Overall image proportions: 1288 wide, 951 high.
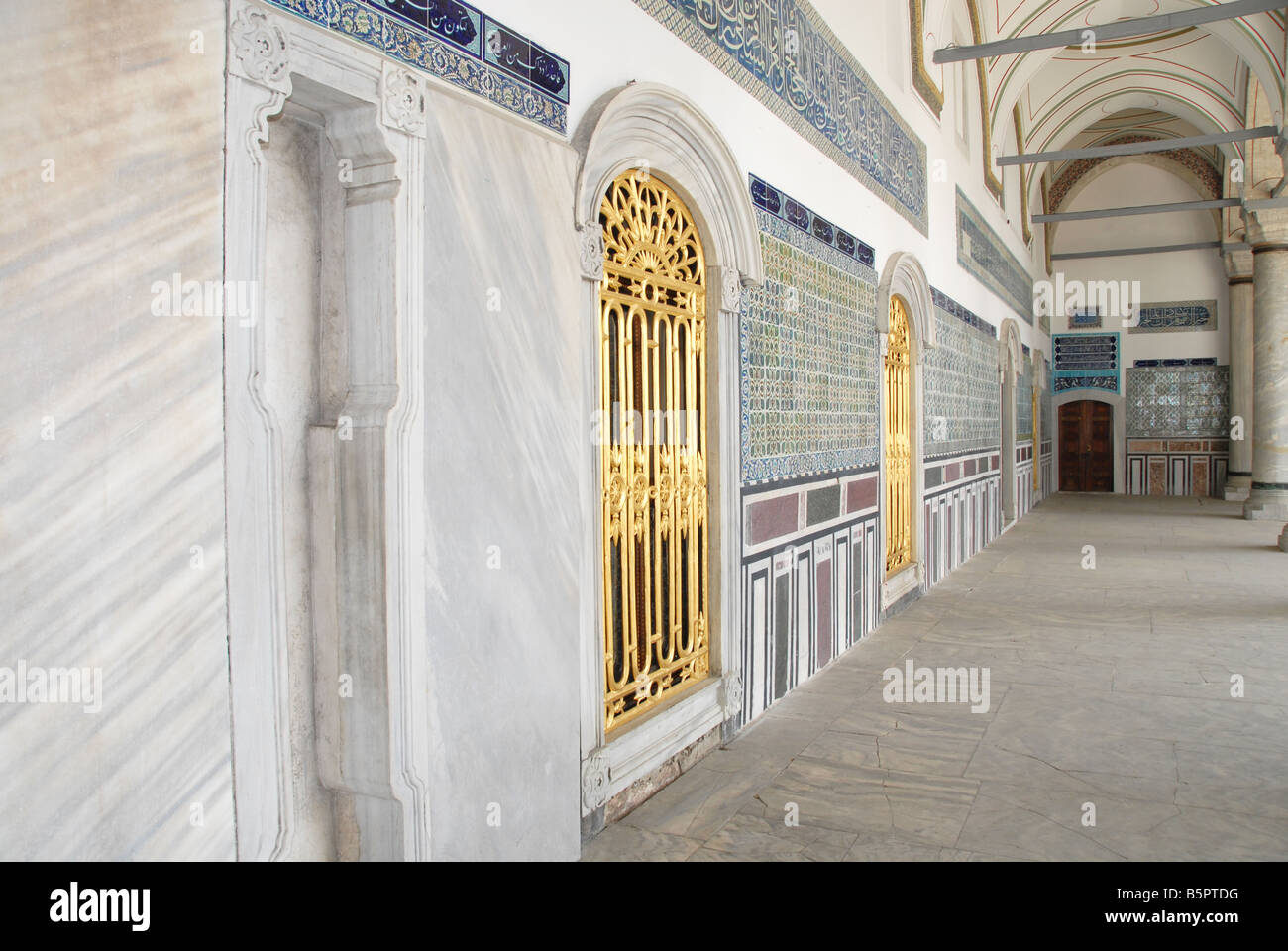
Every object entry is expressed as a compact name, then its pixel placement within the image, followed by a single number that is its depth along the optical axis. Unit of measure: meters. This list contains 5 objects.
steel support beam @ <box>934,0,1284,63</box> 5.71
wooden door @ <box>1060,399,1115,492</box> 15.34
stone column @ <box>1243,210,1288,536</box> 10.21
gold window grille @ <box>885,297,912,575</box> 5.88
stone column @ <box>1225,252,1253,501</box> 13.45
